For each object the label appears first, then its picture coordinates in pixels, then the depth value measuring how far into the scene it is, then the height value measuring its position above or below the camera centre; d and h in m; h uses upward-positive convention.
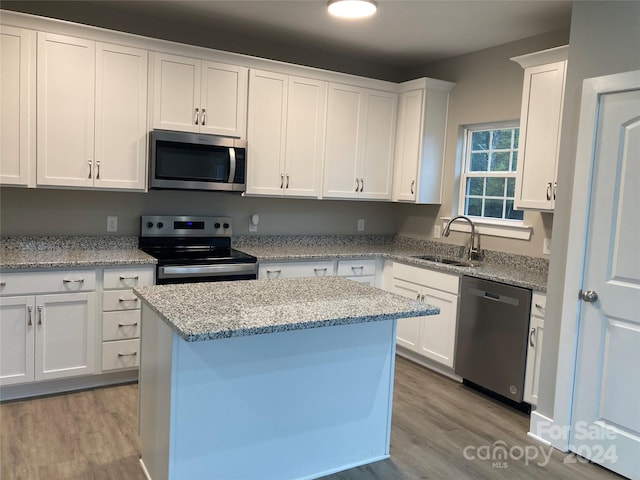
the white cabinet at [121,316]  3.32 -0.81
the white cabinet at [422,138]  4.40 +0.60
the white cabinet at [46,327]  3.05 -0.85
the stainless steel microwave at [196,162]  3.55 +0.24
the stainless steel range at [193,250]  3.48 -0.42
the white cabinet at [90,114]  3.26 +0.49
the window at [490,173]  4.07 +0.31
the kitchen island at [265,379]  1.99 -0.77
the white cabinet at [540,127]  3.24 +0.56
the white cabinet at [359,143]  4.32 +0.53
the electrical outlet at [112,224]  3.79 -0.25
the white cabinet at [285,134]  3.96 +0.52
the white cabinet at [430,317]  3.75 -0.78
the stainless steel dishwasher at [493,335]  3.24 -0.82
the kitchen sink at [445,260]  4.13 -0.42
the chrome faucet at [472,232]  4.13 -0.18
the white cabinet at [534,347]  3.13 -0.81
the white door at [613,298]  2.52 -0.40
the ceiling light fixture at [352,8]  2.89 +1.11
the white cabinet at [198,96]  3.58 +0.71
